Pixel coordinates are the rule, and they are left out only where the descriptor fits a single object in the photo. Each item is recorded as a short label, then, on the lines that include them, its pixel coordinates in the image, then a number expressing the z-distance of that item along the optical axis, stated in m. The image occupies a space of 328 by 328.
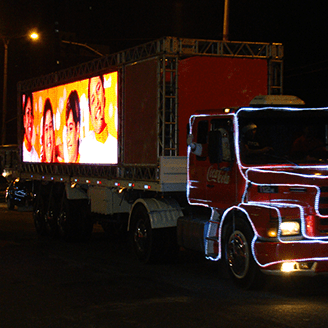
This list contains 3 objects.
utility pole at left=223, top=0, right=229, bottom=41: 20.87
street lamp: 38.38
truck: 8.93
